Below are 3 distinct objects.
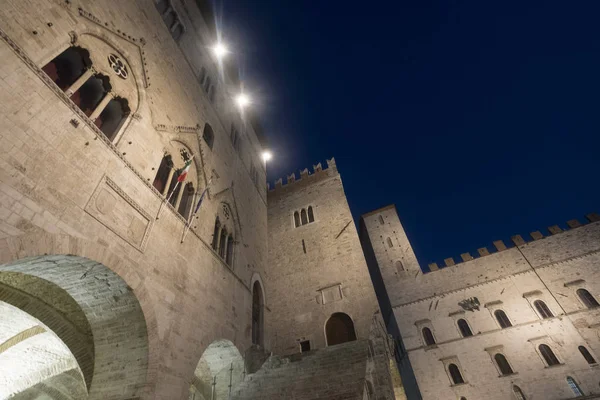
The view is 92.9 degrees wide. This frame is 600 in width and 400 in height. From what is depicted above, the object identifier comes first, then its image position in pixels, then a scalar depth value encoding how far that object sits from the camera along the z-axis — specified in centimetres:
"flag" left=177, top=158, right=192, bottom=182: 746
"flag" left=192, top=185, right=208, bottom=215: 797
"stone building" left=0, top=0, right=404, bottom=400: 440
